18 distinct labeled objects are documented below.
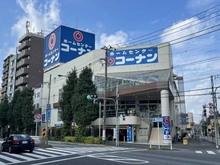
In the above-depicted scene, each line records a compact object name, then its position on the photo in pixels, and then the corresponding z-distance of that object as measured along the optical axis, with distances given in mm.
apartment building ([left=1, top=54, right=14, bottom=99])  88512
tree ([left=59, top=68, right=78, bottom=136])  38741
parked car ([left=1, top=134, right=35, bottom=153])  17375
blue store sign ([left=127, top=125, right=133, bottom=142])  36781
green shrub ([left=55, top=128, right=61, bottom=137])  42012
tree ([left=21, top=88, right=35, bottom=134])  51219
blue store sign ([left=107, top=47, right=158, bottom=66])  41344
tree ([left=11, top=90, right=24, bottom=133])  54250
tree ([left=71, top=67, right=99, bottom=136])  35188
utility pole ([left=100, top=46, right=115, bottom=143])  29983
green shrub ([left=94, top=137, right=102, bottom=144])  31183
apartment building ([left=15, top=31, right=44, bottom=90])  72375
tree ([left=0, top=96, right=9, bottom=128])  61281
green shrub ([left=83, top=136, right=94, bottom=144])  32206
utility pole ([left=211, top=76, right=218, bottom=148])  30019
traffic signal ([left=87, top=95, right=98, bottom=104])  27342
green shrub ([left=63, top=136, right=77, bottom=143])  35156
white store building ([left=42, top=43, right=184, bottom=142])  36031
